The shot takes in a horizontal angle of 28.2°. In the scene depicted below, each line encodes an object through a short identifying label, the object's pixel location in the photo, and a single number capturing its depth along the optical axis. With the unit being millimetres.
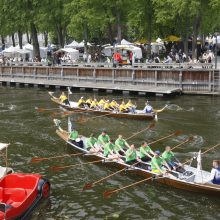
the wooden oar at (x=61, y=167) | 23562
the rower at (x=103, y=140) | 26125
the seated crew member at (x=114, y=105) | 37475
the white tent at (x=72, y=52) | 60188
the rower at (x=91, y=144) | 26000
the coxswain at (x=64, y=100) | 41750
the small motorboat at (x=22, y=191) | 18438
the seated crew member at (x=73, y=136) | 27870
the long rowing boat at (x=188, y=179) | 20091
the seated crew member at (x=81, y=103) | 39875
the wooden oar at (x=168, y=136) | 28034
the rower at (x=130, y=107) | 36156
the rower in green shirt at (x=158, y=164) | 22086
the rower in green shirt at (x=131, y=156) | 23672
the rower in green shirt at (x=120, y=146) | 25125
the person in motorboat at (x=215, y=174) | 19938
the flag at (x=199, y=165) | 20859
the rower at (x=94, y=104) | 38822
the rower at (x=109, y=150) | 24880
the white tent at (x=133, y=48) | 51844
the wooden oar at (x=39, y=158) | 25077
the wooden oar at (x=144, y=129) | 29372
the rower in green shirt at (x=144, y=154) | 23797
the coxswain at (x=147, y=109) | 35312
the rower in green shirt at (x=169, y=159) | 22391
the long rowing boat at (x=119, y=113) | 35156
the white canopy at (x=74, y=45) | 71362
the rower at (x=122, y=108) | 36438
